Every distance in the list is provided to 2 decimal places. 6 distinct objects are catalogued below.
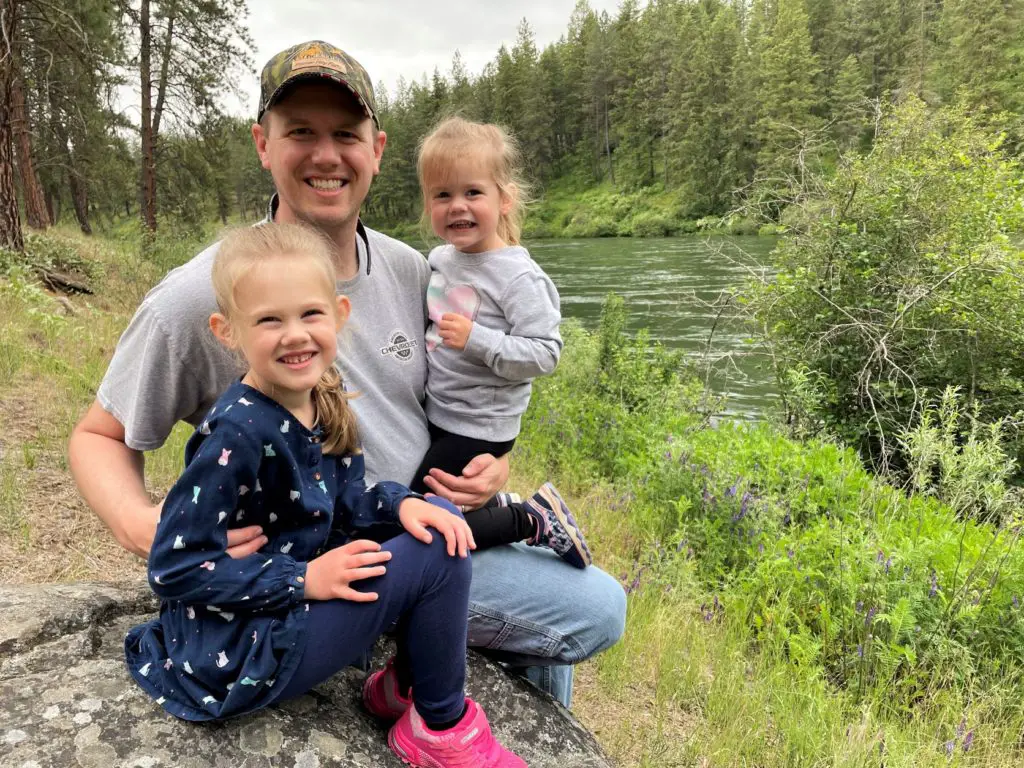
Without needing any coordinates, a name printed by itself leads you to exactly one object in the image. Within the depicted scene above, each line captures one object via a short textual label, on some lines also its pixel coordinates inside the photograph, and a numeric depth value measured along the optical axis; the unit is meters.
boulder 1.33
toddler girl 2.14
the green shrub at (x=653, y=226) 38.09
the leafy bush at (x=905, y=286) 6.50
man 1.69
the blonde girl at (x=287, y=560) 1.33
